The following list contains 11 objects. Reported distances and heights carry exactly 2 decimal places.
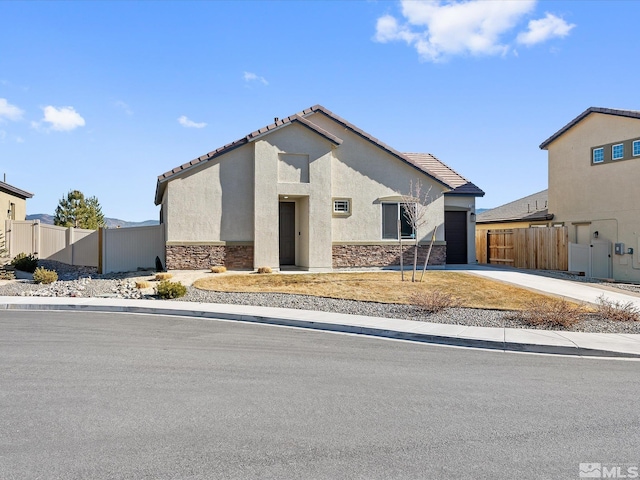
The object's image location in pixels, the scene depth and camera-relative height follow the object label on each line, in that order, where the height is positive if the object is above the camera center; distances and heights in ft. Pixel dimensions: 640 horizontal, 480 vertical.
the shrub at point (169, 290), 53.75 -3.61
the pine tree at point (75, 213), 162.61 +13.47
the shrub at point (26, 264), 81.35 -1.30
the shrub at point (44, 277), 66.95 -2.74
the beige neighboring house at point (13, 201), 99.55 +11.11
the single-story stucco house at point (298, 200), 71.00 +7.83
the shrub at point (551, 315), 40.01 -4.83
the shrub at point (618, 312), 41.86 -4.79
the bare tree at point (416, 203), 74.43 +7.70
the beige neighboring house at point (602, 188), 76.69 +10.60
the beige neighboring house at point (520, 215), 99.49 +8.28
